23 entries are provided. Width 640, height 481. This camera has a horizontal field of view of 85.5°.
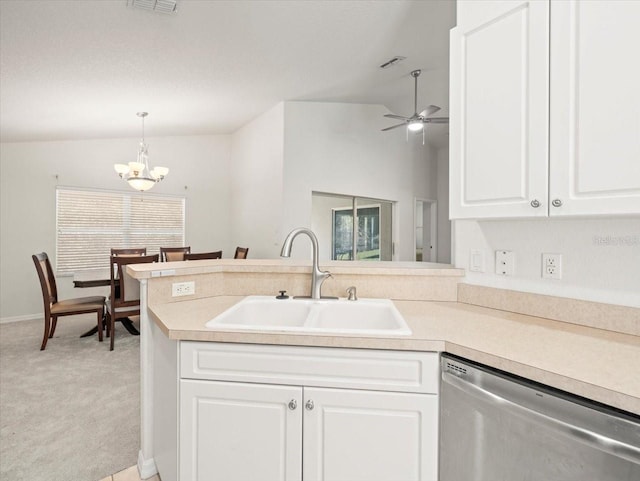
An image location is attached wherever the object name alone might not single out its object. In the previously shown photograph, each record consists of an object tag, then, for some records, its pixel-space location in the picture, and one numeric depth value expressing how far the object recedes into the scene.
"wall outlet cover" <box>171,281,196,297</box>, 1.75
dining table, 3.74
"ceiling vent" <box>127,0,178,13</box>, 2.29
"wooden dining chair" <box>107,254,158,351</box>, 3.53
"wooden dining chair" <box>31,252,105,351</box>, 3.52
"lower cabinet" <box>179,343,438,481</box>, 1.17
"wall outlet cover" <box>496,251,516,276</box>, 1.60
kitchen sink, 1.67
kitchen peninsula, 0.99
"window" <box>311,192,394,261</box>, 5.30
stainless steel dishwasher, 0.82
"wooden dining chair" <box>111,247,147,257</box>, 4.83
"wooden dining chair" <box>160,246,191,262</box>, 4.72
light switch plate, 1.72
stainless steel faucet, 1.71
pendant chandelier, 4.30
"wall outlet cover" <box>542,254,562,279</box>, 1.45
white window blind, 5.05
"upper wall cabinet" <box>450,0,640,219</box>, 1.06
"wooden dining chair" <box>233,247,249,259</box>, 5.10
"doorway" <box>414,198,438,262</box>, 7.10
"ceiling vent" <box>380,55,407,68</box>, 3.78
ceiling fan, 4.00
